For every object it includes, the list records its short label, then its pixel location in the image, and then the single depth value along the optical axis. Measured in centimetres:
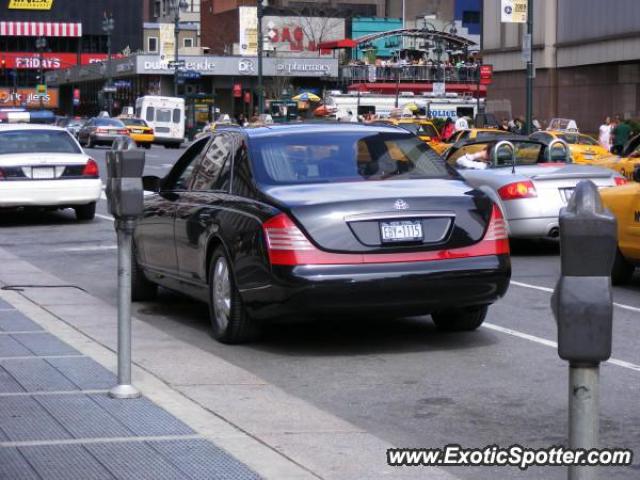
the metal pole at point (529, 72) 3570
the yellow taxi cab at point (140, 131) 6100
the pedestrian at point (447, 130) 4756
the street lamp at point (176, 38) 6975
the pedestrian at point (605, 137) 3984
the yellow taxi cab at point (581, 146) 3005
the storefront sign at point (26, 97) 11527
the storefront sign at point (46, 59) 12950
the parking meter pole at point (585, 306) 377
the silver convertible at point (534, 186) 1517
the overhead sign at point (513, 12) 3788
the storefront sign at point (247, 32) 7081
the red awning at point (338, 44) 8819
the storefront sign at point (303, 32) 9800
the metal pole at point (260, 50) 5525
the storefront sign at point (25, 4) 12975
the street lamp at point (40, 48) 9980
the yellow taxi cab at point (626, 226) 1236
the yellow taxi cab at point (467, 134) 3231
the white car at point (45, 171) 1967
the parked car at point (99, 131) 5688
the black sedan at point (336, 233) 893
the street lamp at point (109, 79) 8576
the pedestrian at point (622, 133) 3781
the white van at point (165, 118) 6650
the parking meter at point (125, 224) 752
